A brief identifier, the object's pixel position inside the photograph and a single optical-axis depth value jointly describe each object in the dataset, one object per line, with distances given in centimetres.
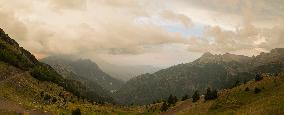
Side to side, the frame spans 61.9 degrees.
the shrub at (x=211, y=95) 8921
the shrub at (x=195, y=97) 9962
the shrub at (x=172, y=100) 11064
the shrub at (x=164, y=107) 10128
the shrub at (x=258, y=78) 9295
